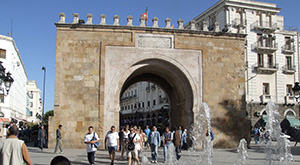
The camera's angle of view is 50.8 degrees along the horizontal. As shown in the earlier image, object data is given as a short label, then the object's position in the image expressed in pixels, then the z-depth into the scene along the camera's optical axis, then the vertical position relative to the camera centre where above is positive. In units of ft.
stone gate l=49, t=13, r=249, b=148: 51.72 +7.02
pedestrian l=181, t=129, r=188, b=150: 48.29 -4.07
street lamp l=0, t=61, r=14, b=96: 35.00 +3.41
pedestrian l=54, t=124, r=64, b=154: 43.27 -4.20
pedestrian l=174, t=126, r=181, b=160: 37.65 -3.66
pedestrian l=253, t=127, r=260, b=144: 74.77 -5.80
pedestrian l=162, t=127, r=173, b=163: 37.17 -3.38
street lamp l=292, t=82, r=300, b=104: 54.85 +3.95
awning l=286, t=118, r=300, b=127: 90.43 -3.11
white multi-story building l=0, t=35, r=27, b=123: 117.39 +14.18
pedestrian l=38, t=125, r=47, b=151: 48.55 -4.03
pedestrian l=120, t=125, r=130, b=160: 37.11 -3.32
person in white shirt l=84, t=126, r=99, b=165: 29.07 -3.18
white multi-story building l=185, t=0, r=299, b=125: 101.14 +19.08
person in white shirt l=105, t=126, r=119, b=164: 32.12 -3.38
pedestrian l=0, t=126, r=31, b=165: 14.87 -2.03
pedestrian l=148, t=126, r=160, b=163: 37.24 -3.87
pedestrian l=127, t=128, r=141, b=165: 32.01 -3.64
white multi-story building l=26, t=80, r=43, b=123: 255.91 +8.37
